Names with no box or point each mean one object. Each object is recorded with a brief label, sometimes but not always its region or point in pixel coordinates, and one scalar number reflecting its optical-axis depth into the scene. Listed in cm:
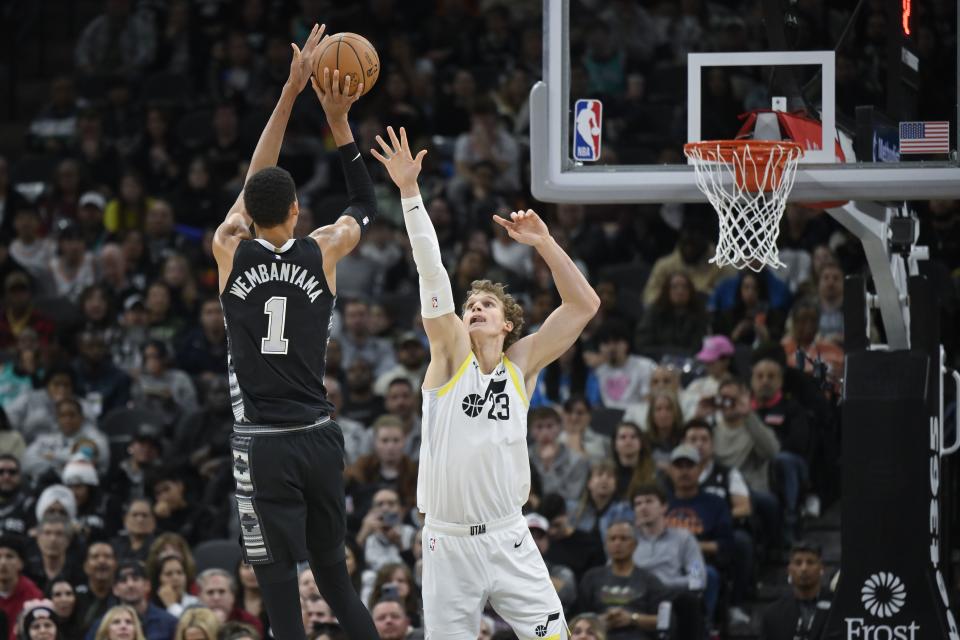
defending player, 1430
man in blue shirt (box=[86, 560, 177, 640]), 2175
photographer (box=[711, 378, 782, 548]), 2392
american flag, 1675
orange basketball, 1485
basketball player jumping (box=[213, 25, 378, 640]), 1392
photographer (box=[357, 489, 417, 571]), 2320
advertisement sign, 1853
